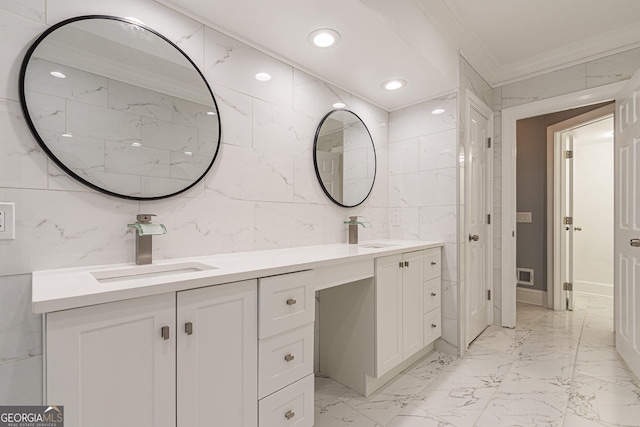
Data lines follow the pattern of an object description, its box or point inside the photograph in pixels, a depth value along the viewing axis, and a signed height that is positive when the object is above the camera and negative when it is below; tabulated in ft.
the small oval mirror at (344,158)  7.13 +1.43
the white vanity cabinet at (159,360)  2.56 -1.40
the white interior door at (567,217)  11.20 -0.05
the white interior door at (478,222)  8.45 -0.19
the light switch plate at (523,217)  12.56 -0.06
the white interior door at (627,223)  6.51 -0.18
